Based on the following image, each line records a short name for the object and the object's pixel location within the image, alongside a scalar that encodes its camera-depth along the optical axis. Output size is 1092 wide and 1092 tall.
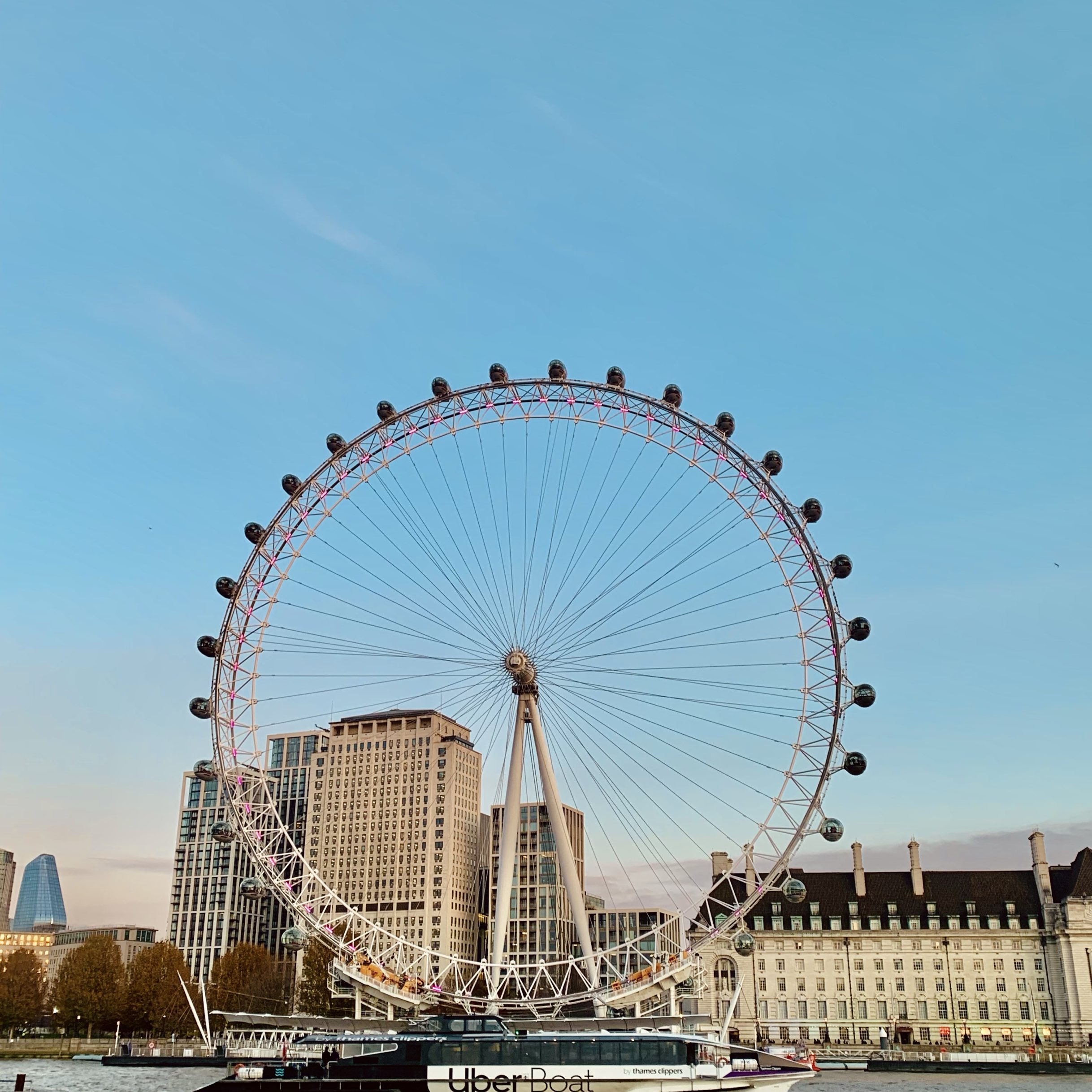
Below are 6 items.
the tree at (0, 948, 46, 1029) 127.94
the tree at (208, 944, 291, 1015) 143.75
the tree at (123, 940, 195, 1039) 135.62
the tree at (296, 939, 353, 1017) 124.25
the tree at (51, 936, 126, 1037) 132.62
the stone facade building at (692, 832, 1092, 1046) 128.12
